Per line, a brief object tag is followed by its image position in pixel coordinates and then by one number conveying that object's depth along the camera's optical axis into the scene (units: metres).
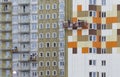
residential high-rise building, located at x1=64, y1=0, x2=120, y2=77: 91.94
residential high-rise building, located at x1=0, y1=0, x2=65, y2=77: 124.56
